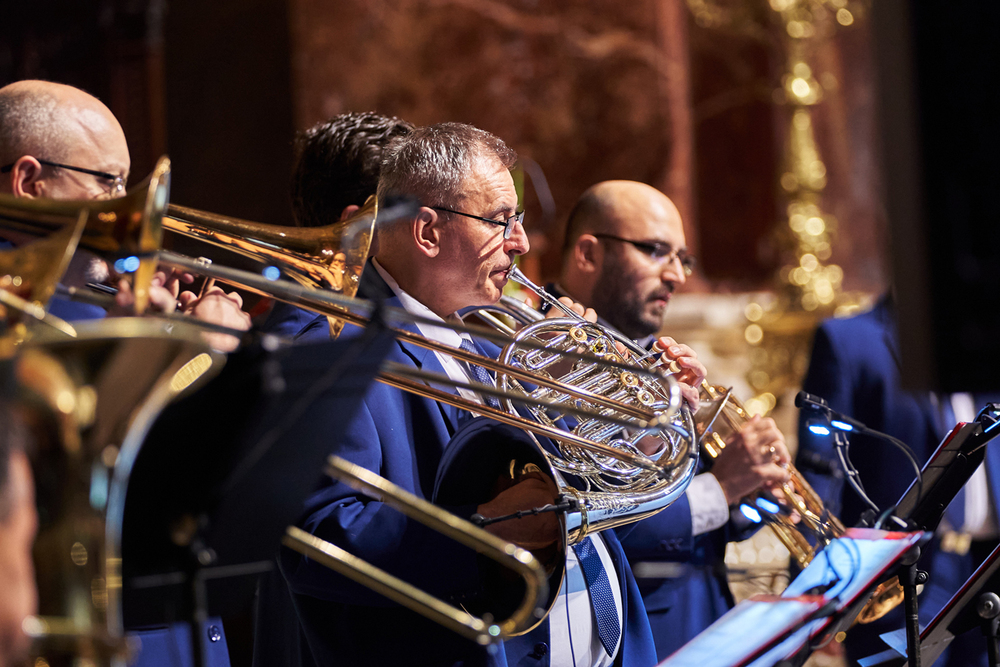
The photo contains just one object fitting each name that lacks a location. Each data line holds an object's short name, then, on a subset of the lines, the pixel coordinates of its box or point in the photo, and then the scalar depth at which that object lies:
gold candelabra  11.52
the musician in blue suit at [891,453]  6.95
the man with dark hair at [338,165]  6.32
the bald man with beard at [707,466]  6.10
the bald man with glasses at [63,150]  4.81
